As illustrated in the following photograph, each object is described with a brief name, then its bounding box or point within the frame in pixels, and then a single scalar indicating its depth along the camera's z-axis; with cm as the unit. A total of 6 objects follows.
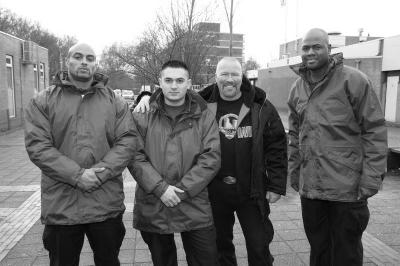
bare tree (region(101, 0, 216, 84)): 1379
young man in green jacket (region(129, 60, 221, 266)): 298
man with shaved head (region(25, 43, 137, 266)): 284
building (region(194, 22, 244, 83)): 1417
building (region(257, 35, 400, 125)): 1753
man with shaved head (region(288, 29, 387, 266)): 305
